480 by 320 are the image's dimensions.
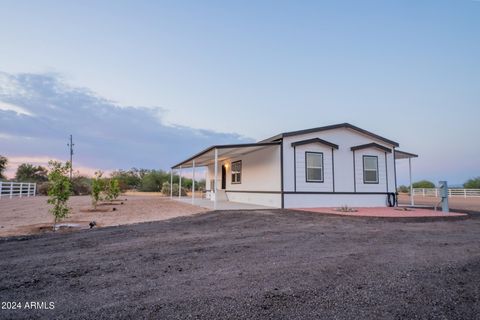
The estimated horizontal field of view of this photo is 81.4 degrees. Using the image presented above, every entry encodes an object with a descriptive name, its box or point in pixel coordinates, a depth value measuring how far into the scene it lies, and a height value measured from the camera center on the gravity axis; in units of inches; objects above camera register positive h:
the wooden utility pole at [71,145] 1348.4 +195.1
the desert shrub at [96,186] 522.0 +0.3
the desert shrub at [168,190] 1096.8 -14.7
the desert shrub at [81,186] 1134.4 +0.5
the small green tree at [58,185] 291.7 +1.1
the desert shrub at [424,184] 1348.4 +13.5
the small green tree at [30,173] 1312.7 +62.2
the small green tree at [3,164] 1107.3 +87.4
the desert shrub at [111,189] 624.0 -6.3
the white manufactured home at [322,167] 462.9 +33.9
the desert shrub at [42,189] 1025.1 -11.1
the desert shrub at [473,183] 1230.4 +17.0
